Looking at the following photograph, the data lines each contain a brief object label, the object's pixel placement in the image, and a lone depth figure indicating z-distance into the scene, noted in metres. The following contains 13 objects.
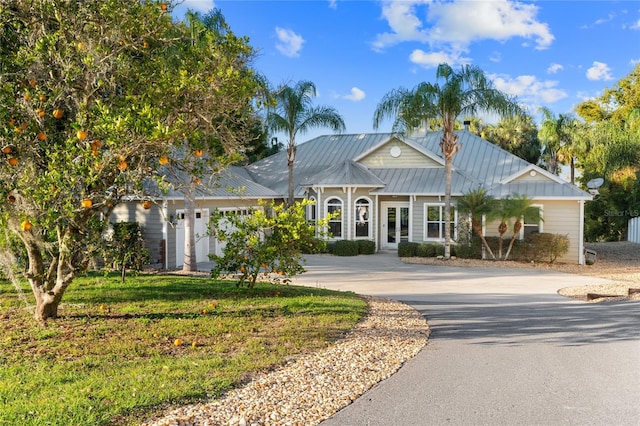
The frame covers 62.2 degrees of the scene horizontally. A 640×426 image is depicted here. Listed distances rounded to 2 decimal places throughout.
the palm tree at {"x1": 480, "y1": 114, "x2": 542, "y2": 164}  37.88
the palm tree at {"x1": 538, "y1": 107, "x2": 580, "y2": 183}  27.84
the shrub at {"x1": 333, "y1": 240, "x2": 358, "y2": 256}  23.05
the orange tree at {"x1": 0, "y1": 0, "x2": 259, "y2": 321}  6.16
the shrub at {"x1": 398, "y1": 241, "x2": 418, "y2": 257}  22.61
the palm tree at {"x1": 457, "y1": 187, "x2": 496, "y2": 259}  20.48
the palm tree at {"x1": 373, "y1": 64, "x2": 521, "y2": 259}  20.20
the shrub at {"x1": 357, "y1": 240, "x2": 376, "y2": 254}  23.47
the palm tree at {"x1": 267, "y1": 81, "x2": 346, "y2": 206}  24.12
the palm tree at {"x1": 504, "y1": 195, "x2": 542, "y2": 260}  19.98
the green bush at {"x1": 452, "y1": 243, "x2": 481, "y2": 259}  21.66
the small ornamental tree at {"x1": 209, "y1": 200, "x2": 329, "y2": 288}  10.15
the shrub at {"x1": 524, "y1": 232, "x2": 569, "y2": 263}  20.58
